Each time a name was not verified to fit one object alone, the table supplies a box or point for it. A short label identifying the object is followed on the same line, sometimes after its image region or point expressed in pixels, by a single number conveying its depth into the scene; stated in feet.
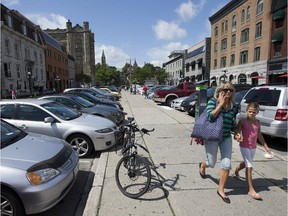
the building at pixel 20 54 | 98.63
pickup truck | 58.90
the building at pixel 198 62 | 163.84
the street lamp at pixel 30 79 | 114.21
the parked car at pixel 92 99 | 39.51
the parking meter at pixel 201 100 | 27.50
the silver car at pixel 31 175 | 9.36
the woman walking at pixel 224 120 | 10.75
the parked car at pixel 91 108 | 27.91
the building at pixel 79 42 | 305.53
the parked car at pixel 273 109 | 19.30
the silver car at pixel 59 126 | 18.76
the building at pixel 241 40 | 97.86
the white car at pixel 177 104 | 48.32
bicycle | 12.18
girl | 11.48
